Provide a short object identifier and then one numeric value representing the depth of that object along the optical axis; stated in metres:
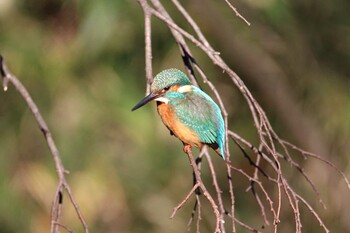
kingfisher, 7.22
